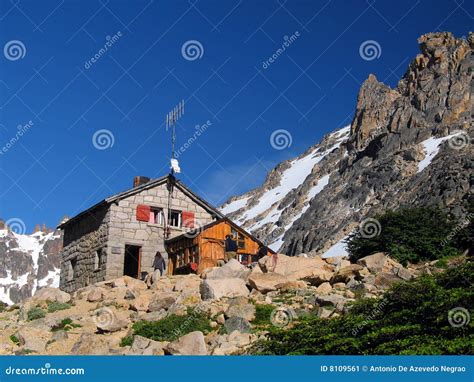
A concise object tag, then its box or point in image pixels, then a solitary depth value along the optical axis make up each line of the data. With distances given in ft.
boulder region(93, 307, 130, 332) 53.93
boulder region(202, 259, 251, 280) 69.41
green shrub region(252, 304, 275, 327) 51.33
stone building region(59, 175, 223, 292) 96.73
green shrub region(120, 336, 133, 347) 49.85
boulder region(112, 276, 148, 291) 74.74
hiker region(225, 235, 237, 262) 97.55
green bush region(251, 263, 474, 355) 36.99
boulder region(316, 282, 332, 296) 59.36
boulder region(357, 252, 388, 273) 66.28
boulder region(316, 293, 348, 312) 53.01
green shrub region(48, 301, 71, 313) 66.63
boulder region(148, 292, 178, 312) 60.23
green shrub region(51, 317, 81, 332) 56.90
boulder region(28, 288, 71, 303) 72.49
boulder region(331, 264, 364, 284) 63.31
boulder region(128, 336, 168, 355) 44.62
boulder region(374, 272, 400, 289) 58.70
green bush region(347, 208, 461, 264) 75.66
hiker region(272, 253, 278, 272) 69.77
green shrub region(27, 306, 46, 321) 63.18
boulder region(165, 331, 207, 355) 43.14
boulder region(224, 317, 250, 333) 49.52
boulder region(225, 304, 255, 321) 52.44
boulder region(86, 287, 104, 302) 69.62
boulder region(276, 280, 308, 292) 61.35
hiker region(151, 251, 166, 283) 95.81
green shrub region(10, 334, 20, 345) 52.12
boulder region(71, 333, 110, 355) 47.14
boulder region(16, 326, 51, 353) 49.55
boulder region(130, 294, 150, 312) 61.41
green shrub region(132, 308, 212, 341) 51.01
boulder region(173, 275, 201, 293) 66.39
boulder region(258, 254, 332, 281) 66.90
